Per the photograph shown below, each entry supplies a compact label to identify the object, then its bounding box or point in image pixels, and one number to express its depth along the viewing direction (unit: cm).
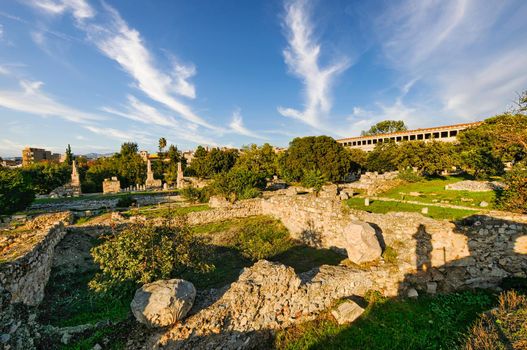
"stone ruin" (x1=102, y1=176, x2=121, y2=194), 3912
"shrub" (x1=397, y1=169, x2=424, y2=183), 2409
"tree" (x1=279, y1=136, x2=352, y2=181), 3556
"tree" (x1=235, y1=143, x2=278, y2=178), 4547
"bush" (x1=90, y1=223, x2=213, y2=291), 785
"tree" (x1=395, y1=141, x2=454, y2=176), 2704
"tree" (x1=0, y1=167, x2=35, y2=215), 1777
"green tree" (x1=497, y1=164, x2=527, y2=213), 989
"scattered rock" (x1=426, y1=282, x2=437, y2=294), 961
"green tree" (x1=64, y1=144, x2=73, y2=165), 6859
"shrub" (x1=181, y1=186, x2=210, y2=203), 2806
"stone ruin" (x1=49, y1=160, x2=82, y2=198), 3509
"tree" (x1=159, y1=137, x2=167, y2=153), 8938
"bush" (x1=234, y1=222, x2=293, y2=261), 1477
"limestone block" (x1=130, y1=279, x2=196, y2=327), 665
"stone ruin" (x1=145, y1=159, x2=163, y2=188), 4660
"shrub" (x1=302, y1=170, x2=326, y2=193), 2823
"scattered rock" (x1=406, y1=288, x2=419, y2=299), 955
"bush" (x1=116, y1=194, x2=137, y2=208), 2598
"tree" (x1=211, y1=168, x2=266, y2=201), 2694
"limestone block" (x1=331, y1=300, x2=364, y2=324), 868
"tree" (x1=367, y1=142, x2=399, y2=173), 4164
